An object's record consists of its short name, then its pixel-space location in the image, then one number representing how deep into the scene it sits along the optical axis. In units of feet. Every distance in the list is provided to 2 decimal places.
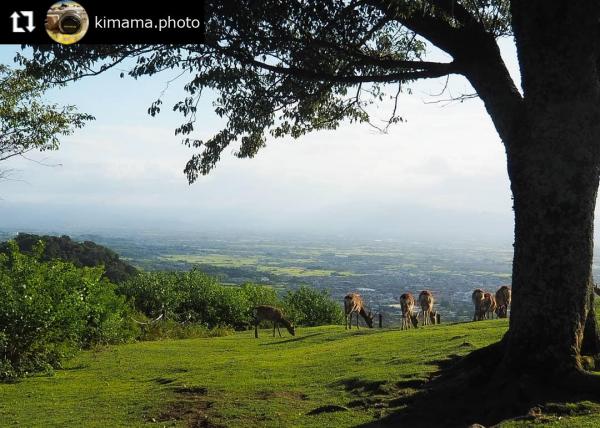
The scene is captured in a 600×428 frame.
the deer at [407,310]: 79.87
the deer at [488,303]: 78.33
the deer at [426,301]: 84.17
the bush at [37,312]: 49.78
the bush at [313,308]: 118.73
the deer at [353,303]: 88.63
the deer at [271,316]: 83.66
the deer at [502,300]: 81.71
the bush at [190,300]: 103.96
